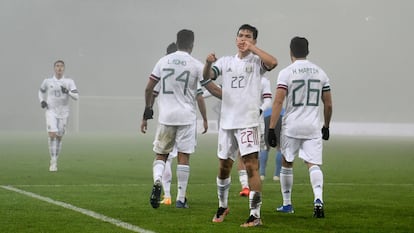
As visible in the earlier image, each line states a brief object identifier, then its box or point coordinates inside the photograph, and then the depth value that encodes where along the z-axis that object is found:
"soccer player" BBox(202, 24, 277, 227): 14.87
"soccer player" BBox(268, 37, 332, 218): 16.78
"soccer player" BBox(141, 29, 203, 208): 18.09
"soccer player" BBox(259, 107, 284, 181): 27.36
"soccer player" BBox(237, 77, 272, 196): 20.03
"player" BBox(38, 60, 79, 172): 31.70
